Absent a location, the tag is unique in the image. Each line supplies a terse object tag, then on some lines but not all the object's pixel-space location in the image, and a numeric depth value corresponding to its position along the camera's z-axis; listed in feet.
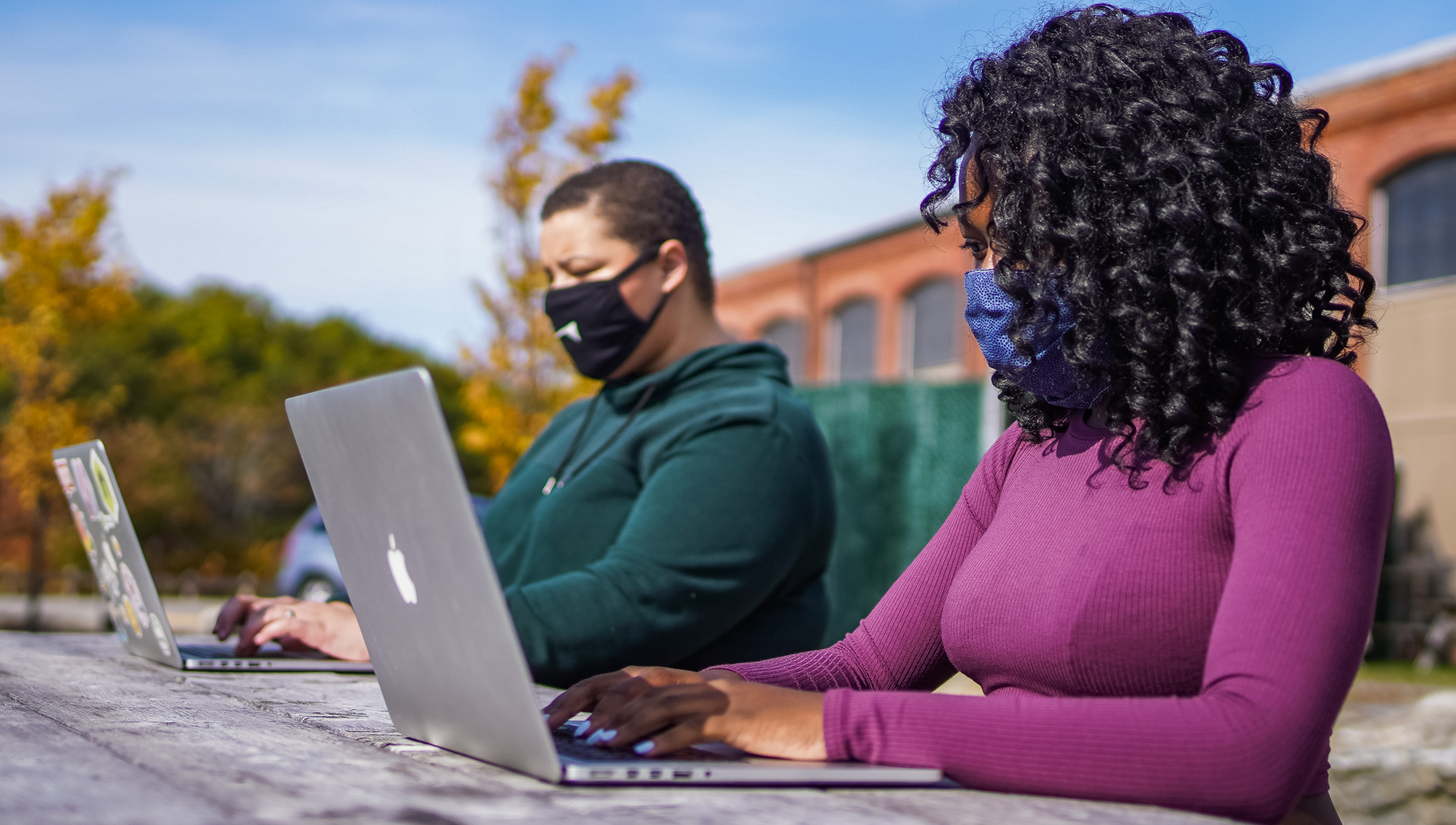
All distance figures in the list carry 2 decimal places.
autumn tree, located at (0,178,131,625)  36.91
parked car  39.55
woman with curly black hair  3.80
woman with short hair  7.45
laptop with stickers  7.00
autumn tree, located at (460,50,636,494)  28.53
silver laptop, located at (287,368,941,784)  3.40
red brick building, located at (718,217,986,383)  62.95
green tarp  26.58
